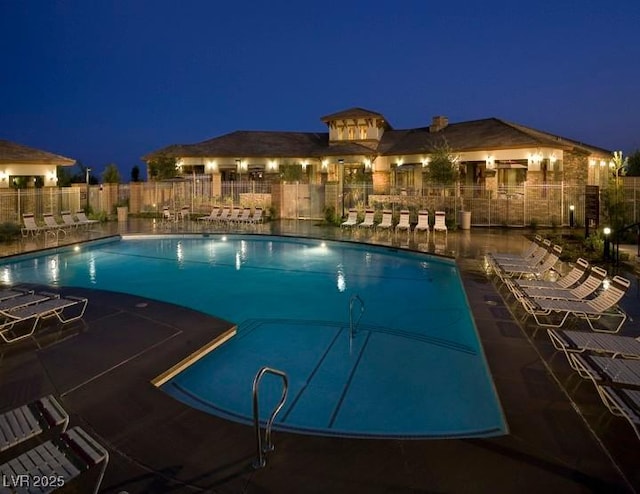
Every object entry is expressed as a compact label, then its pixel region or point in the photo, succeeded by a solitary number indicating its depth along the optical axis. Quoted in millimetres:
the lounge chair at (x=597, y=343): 4934
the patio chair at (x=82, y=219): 19872
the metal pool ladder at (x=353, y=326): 8031
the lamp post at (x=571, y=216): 19625
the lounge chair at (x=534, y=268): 9609
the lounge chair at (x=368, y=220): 19091
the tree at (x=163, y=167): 31109
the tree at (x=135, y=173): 39062
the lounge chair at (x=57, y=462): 3021
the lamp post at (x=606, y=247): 11709
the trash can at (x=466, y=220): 19953
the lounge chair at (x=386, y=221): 18844
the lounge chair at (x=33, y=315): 6598
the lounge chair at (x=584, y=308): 6605
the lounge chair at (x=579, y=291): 7305
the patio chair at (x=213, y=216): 22453
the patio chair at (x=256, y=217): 21623
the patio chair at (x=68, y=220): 19297
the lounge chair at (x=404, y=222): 18380
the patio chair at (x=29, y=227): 17503
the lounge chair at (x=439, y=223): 17828
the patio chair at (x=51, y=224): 18266
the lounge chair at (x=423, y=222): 17953
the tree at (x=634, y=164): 26781
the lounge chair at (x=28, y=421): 3523
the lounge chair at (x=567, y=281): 8069
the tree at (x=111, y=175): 28280
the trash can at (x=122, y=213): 24688
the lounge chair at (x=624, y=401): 3635
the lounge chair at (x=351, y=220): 19656
